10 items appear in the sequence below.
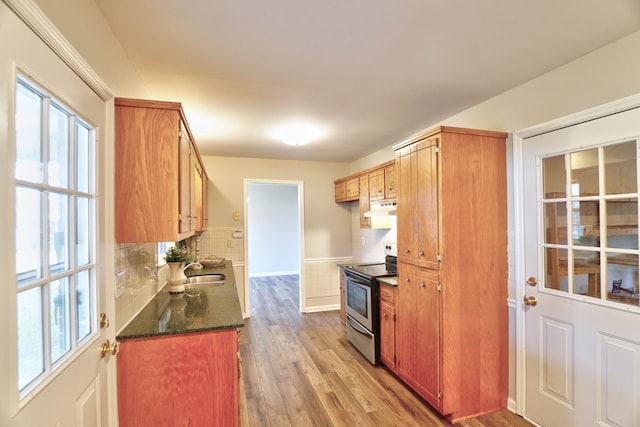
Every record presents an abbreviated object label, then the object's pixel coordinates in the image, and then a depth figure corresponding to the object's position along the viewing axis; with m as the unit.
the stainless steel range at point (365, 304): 3.03
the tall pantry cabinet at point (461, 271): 2.17
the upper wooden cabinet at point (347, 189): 4.39
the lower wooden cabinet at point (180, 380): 1.60
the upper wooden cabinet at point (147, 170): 1.58
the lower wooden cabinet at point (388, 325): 2.77
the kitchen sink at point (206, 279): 3.24
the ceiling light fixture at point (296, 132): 3.11
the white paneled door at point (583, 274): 1.65
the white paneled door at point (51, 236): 0.78
